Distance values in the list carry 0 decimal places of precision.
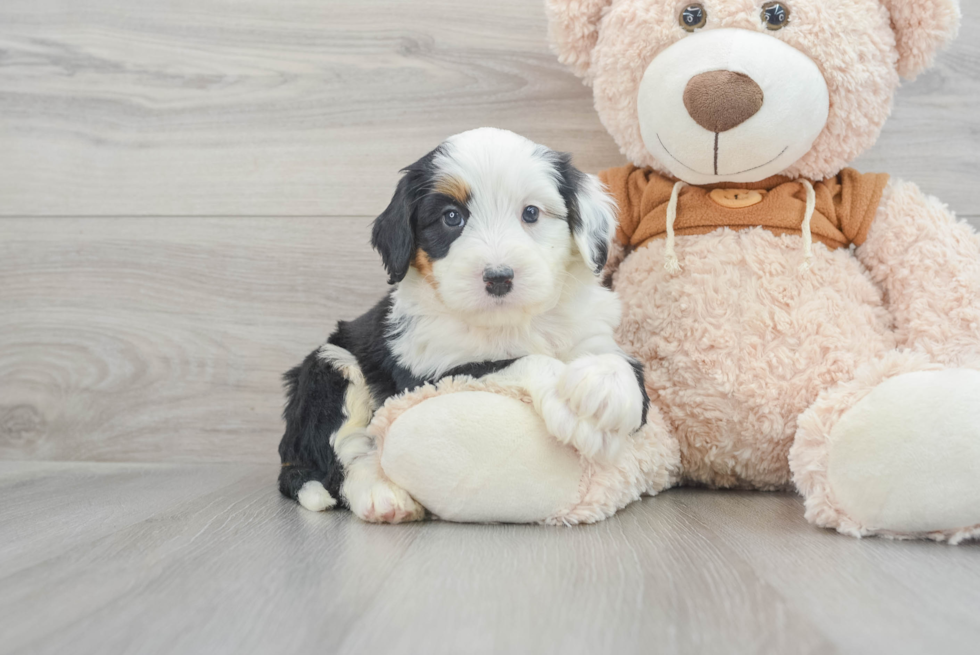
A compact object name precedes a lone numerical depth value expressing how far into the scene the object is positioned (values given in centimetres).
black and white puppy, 86
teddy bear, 92
